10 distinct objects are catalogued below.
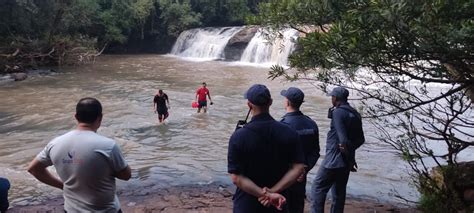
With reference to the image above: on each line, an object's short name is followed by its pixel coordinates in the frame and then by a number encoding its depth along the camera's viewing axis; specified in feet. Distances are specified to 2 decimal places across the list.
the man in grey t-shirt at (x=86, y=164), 10.15
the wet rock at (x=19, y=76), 74.85
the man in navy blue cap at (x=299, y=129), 14.65
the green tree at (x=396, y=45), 10.98
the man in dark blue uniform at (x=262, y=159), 10.10
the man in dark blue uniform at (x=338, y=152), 15.85
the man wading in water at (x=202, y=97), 47.91
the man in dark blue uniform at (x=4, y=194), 20.70
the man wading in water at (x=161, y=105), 42.88
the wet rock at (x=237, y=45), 107.34
